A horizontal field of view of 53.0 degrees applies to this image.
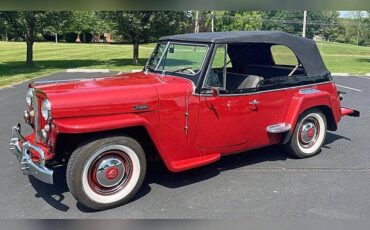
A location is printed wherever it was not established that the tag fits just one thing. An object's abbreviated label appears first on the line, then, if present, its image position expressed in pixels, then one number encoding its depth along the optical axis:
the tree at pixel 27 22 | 17.56
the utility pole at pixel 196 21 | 24.02
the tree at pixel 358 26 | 46.72
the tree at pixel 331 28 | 52.65
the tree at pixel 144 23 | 18.77
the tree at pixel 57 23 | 18.56
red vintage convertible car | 3.69
